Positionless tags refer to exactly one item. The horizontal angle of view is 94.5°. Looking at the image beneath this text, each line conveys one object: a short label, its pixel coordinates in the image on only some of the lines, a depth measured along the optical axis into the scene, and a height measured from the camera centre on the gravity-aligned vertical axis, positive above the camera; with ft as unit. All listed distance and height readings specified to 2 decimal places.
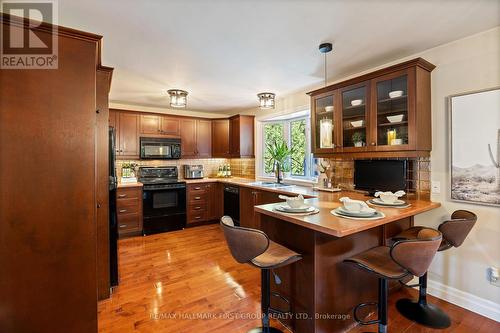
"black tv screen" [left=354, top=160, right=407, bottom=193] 7.89 -0.38
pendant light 7.10 +3.69
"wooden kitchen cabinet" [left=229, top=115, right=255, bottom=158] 15.34 +1.96
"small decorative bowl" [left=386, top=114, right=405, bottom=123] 7.37 +1.50
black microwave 14.24 +1.13
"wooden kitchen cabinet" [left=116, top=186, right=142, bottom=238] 12.60 -2.46
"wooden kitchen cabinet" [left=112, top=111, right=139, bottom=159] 13.55 +1.92
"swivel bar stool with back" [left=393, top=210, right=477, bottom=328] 5.83 -3.47
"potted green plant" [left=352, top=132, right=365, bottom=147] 8.50 +0.97
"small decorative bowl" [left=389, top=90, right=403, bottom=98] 7.34 +2.28
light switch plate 7.37 -0.73
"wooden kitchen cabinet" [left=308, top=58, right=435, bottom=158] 7.07 +1.76
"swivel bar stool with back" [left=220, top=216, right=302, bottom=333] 4.66 -1.96
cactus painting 6.26 +0.48
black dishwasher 14.12 -2.32
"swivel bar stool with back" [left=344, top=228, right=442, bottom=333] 4.39 -2.18
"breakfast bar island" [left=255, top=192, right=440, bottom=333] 5.19 -2.51
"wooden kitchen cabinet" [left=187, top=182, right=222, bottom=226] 14.87 -2.45
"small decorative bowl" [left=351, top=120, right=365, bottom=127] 8.46 +1.55
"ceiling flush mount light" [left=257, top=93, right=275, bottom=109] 11.32 +3.22
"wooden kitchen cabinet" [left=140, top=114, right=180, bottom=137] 14.37 +2.62
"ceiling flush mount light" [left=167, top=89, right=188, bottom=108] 11.20 +3.36
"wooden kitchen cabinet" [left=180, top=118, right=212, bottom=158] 15.80 +1.99
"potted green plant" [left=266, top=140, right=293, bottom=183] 12.37 +0.40
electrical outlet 6.26 -3.06
